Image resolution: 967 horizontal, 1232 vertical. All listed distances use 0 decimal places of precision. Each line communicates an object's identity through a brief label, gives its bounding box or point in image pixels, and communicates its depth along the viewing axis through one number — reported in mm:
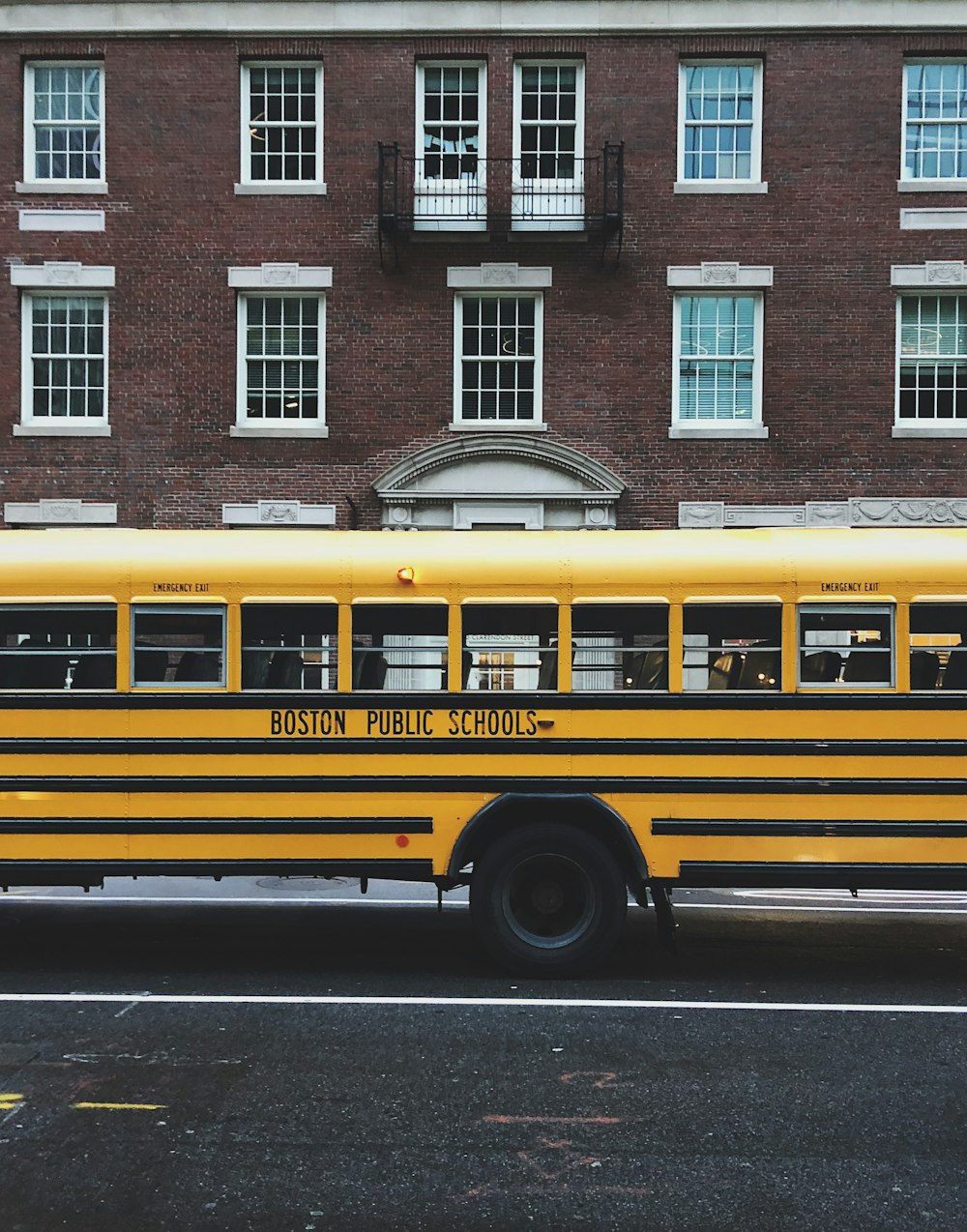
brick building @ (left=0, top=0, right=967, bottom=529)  16828
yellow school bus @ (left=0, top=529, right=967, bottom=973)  7242
